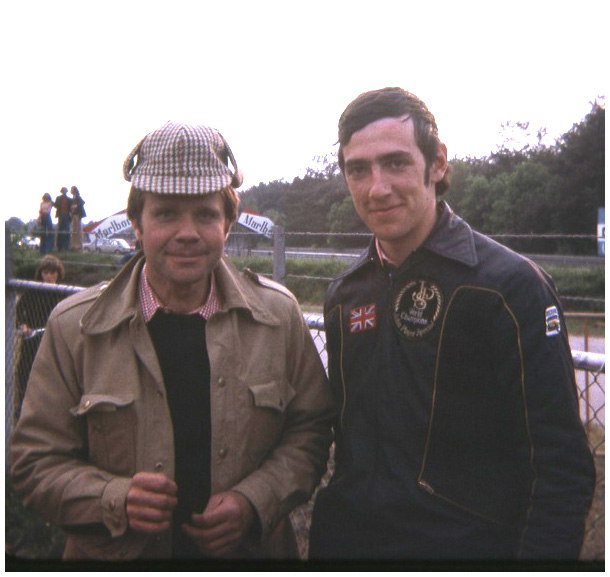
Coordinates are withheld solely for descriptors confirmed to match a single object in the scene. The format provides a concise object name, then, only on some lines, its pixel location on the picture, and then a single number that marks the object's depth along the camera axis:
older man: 1.77
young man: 1.55
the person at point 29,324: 4.07
